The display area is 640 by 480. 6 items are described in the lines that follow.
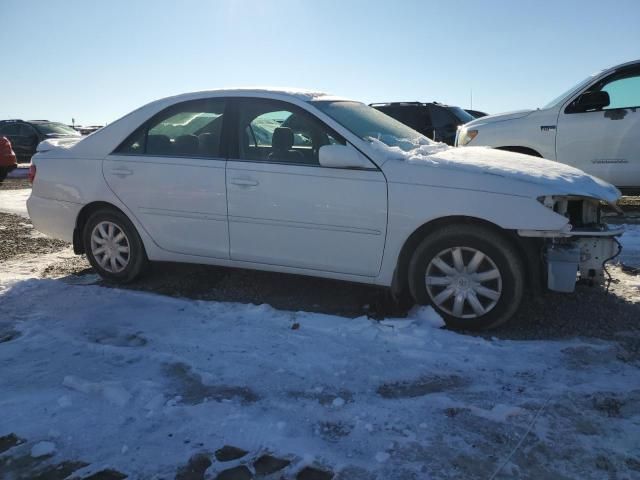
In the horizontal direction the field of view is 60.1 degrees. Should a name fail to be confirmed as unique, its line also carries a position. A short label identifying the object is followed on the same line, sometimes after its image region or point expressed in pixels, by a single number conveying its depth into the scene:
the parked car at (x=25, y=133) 17.95
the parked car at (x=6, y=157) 14.09
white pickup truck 6.88
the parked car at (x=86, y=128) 22.52
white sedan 3.62
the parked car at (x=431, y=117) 12.30
